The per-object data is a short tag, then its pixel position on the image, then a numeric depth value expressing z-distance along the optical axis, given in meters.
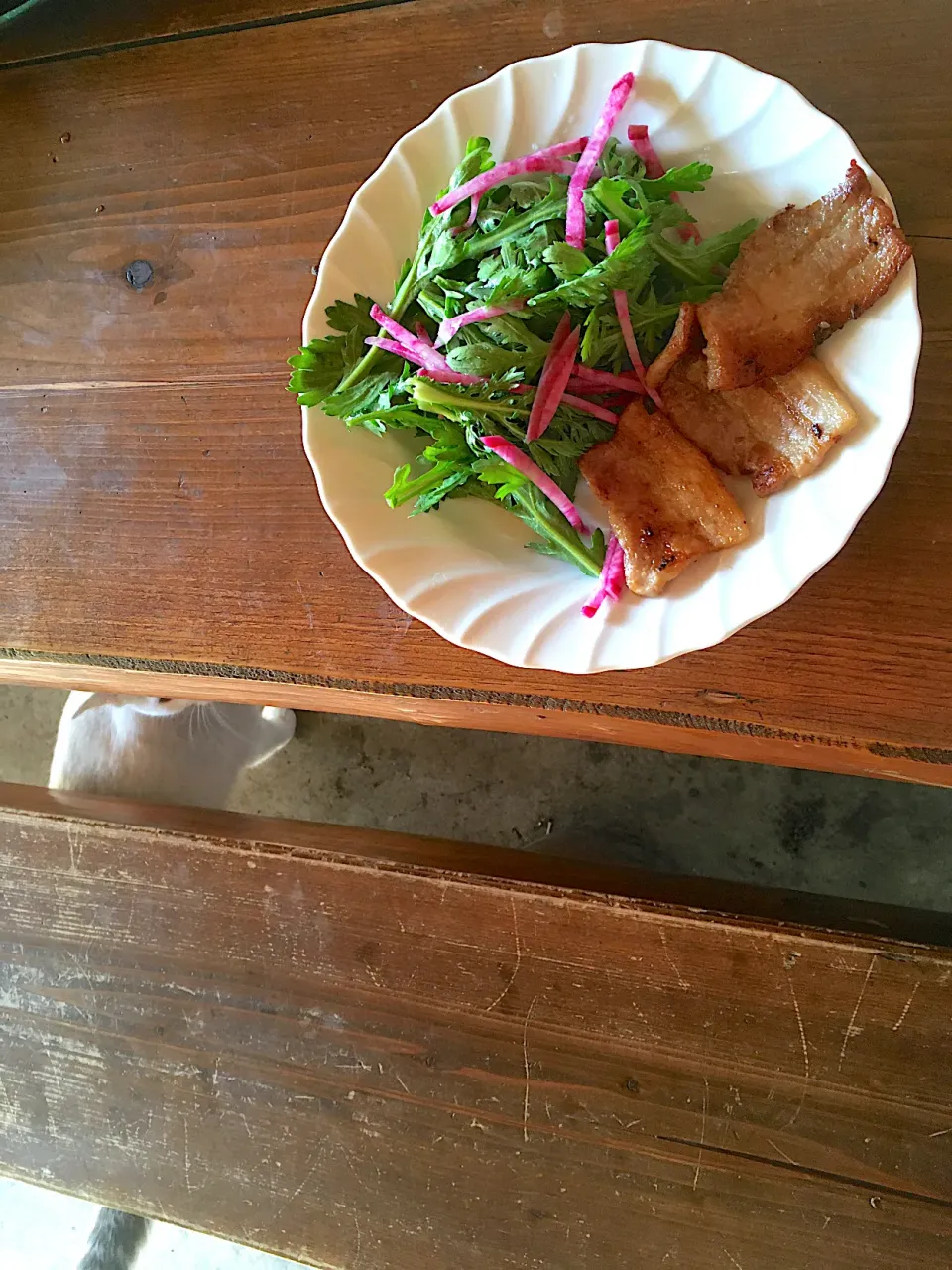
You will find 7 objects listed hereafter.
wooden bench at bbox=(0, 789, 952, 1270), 0.52
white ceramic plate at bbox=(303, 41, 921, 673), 0.44
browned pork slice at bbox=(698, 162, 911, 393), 0.43
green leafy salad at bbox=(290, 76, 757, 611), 0.45
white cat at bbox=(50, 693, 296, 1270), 0.76
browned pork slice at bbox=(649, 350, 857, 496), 0.44
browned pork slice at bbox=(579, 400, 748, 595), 0.45
